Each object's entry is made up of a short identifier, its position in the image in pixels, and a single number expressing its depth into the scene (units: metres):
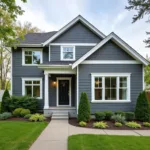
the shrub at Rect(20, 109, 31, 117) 11.56
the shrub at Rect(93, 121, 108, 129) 8.68
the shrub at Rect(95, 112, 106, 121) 10.26
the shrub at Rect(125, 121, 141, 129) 8.83
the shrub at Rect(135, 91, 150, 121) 10.06
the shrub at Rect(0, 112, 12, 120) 10.83
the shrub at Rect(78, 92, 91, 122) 9.73
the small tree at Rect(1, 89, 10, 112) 12.58
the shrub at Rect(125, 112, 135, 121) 10.32
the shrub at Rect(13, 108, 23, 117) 11.69
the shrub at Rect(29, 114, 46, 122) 10.29
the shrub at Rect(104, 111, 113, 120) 10.54
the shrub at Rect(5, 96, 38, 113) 12.52
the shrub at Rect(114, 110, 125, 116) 10.48
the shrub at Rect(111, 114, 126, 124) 9.66
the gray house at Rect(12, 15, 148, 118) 11.15
